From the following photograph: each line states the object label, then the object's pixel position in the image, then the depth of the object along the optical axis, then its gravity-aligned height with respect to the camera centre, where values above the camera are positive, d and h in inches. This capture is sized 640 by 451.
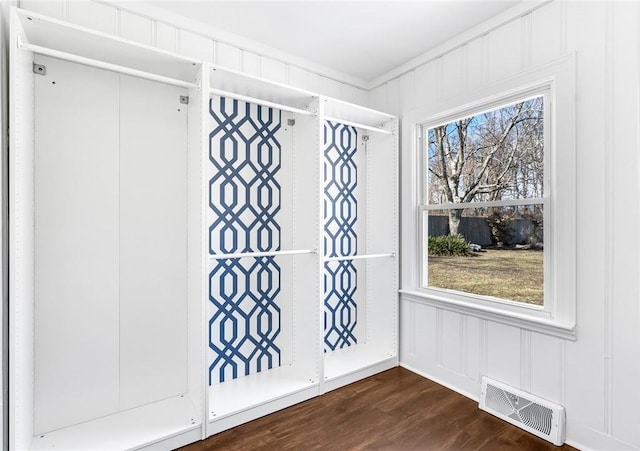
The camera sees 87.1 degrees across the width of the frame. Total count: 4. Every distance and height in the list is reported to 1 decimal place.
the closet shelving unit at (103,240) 65.2 -3.6
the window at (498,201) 75.2 +6.6
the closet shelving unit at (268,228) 90.4 -0.9
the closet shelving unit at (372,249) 107.5 -8.5
